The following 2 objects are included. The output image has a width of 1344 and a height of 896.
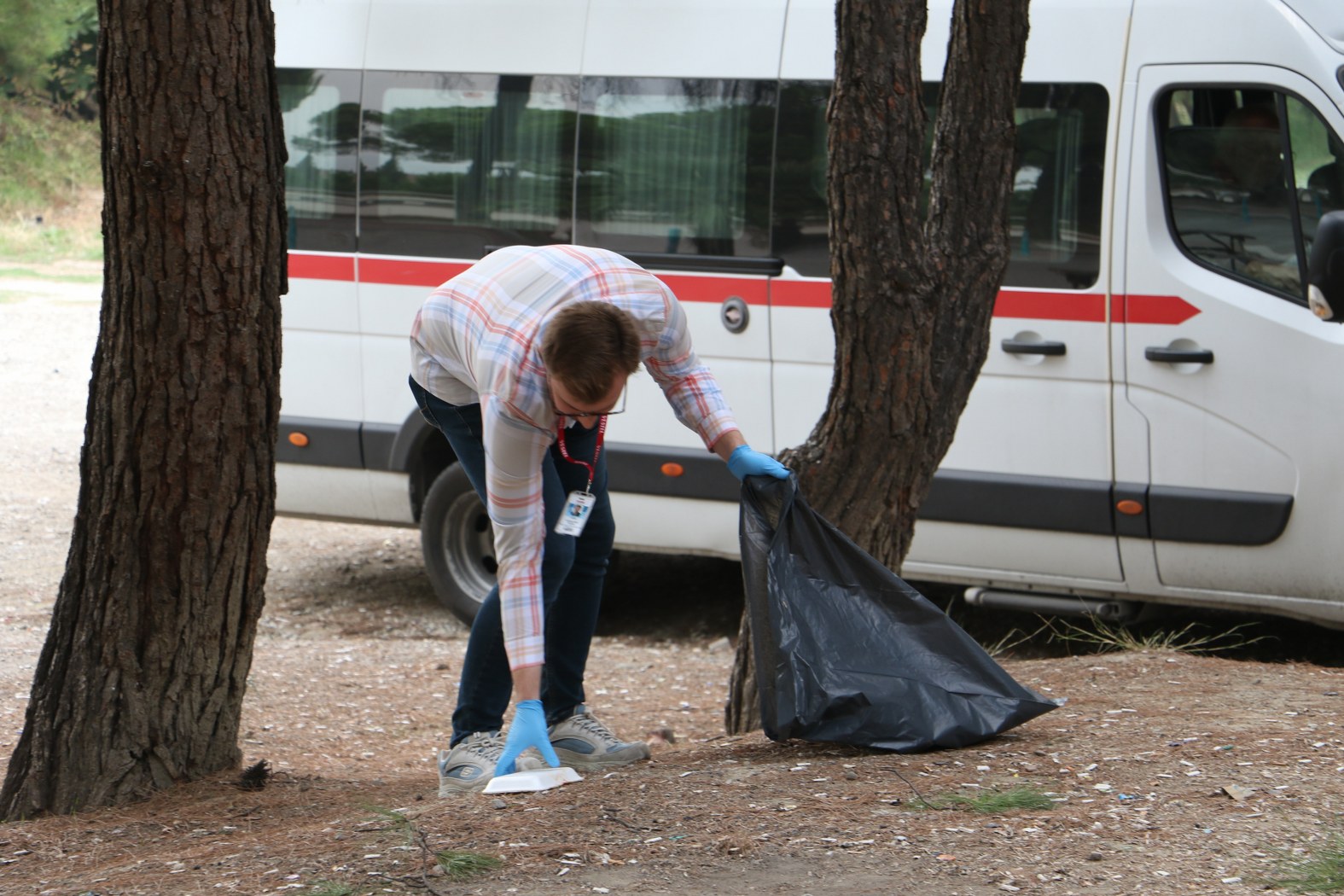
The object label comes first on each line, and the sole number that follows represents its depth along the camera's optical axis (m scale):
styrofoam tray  7.09
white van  10.94
